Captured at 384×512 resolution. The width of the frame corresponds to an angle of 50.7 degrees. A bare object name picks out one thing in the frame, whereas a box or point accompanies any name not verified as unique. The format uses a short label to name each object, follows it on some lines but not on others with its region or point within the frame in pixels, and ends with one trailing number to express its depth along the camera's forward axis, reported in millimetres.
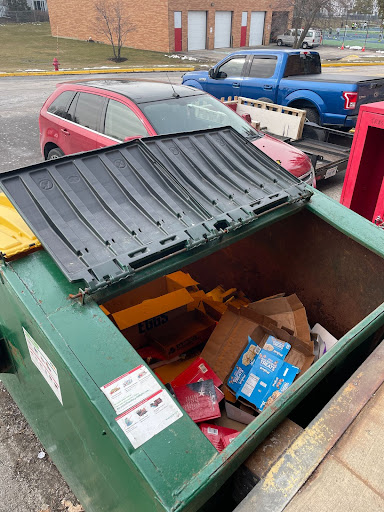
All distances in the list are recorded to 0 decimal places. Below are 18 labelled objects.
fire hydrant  20578
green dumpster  1445
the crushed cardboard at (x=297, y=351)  2467
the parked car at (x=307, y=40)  33188
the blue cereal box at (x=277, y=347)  2455
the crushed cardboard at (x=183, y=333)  2918
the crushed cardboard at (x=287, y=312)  2773
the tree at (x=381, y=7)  30641
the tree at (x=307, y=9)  24842
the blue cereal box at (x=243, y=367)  2459
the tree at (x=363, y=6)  48969
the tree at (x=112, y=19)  27484
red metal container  3852
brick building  28422
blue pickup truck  8180
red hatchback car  5305
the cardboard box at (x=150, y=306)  2818
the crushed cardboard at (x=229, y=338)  2573
